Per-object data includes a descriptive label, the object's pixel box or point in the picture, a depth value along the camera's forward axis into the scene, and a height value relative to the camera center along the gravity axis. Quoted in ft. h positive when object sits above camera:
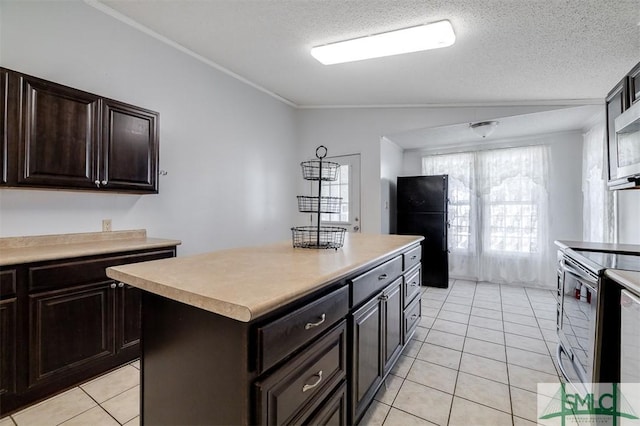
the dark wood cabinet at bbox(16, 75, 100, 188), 5.99 +1.72
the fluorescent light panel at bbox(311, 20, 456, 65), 7.02 +4.52
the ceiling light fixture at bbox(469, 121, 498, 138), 11.98 +3.70
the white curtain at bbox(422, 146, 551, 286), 14.33 +0.08
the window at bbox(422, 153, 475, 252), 15.90 +0.91
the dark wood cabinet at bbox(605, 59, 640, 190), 6.13 +1.92
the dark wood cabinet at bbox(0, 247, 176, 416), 5.41 -2.35
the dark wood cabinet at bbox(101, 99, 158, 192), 7.29 +1.76
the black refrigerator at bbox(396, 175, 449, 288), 14.66 -0.15
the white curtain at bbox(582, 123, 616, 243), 10.93 +0.89
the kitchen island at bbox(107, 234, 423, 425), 2.97 -1.52
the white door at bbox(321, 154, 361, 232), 14.29 +1.16
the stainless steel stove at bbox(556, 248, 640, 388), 5.03 -1.91
